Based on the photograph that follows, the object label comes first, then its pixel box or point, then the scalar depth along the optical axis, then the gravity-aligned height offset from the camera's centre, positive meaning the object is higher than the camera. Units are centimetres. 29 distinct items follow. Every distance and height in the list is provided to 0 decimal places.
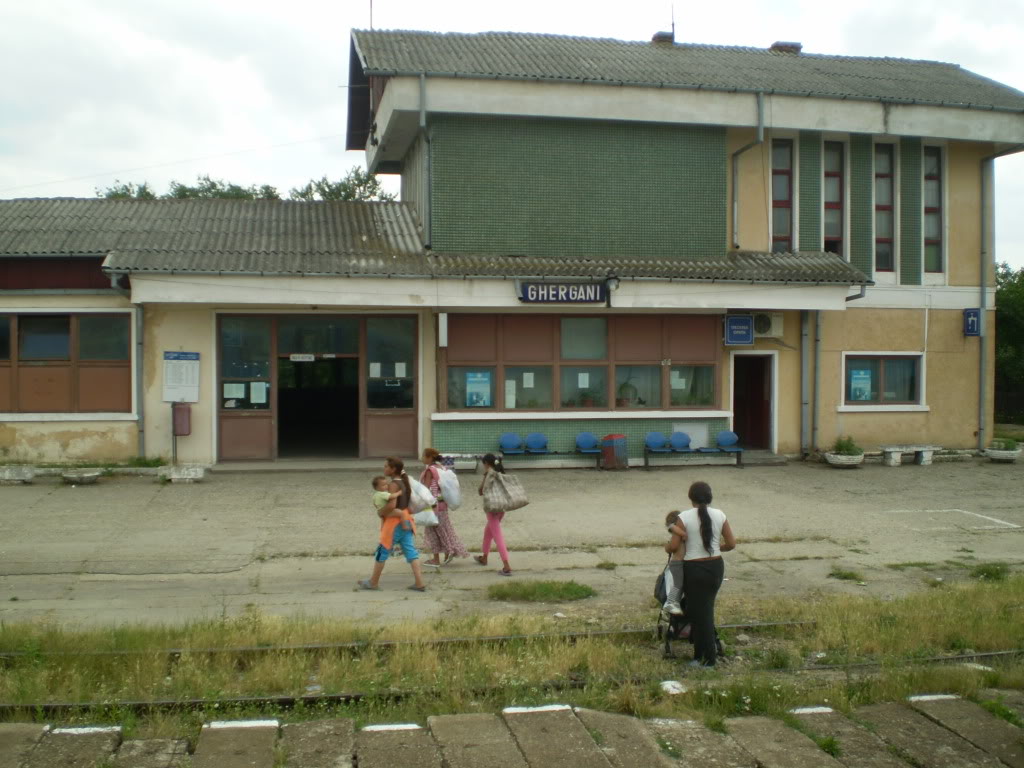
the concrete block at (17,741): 591 -224
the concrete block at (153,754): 593 -228
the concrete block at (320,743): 600 -228
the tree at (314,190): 5128 +1024
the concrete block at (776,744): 622 -237
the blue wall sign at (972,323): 2055 +129
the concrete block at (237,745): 594 -227
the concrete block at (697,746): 619 -236
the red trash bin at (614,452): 1825 -127
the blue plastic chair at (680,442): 1862 -110
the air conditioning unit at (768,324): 1948 +119
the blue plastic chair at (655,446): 1850 -117
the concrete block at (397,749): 602 -230
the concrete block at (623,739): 614 -232
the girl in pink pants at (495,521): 1107 -156
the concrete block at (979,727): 646 -237
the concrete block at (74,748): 589 -226
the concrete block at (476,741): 605 -230
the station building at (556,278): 1730 +190
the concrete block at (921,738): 633 -239
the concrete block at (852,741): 627 -238
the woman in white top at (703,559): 789 -142
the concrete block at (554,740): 606 -230
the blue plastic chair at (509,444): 1798 -111
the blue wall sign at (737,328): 1916 +109
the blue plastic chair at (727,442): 1880 -111
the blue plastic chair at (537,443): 1814 -110
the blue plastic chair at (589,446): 1833 -116
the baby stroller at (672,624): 820 -203
